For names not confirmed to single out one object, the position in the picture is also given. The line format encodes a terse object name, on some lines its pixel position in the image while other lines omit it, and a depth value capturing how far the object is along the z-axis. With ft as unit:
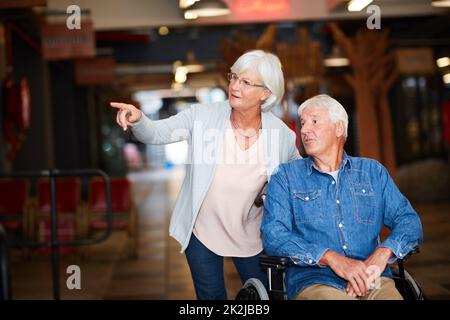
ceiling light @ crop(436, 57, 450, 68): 34.76
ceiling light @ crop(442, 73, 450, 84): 35.81
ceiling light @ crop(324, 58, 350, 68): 41.51
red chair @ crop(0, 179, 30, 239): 24.13
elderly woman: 9.11
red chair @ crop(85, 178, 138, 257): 24.18
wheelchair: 8.22
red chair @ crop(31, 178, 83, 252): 24.17
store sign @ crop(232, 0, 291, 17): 16.85
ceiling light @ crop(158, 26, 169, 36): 36.98
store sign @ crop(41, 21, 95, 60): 20.44
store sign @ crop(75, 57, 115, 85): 37.01
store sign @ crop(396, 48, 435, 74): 24.70
